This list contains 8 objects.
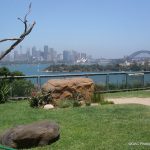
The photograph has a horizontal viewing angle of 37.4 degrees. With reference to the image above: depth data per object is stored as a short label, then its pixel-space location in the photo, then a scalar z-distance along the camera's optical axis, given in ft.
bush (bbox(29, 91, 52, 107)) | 26.30
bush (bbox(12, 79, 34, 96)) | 32.86
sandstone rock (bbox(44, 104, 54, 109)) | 25.62
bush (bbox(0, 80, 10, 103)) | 30.35
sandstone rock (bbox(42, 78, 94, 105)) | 27.51
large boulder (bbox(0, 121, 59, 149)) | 15.27
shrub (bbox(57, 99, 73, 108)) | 25.84
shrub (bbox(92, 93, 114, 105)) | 28.41
